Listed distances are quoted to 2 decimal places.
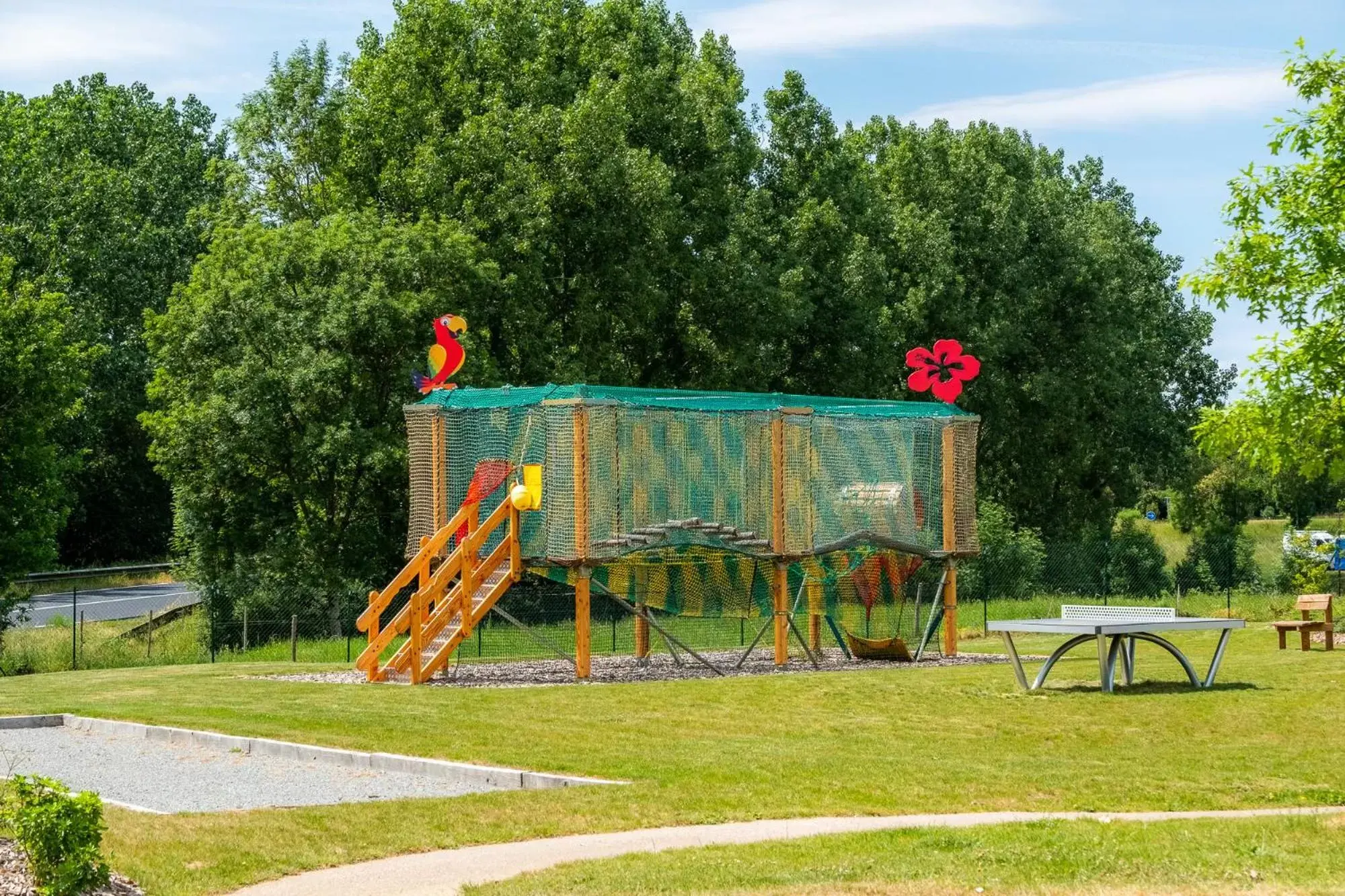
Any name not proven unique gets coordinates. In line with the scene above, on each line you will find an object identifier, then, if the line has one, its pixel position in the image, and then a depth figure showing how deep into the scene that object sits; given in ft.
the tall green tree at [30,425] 143.74
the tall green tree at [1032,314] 187.11
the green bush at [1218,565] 152.35
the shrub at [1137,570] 148.56
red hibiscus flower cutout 105.19
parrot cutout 91.86
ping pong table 72.49
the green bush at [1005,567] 148.25
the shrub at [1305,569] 115.85
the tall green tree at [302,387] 127.85
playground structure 84.07
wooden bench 95.50
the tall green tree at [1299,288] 93.86
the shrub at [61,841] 32.37
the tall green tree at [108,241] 197.57
